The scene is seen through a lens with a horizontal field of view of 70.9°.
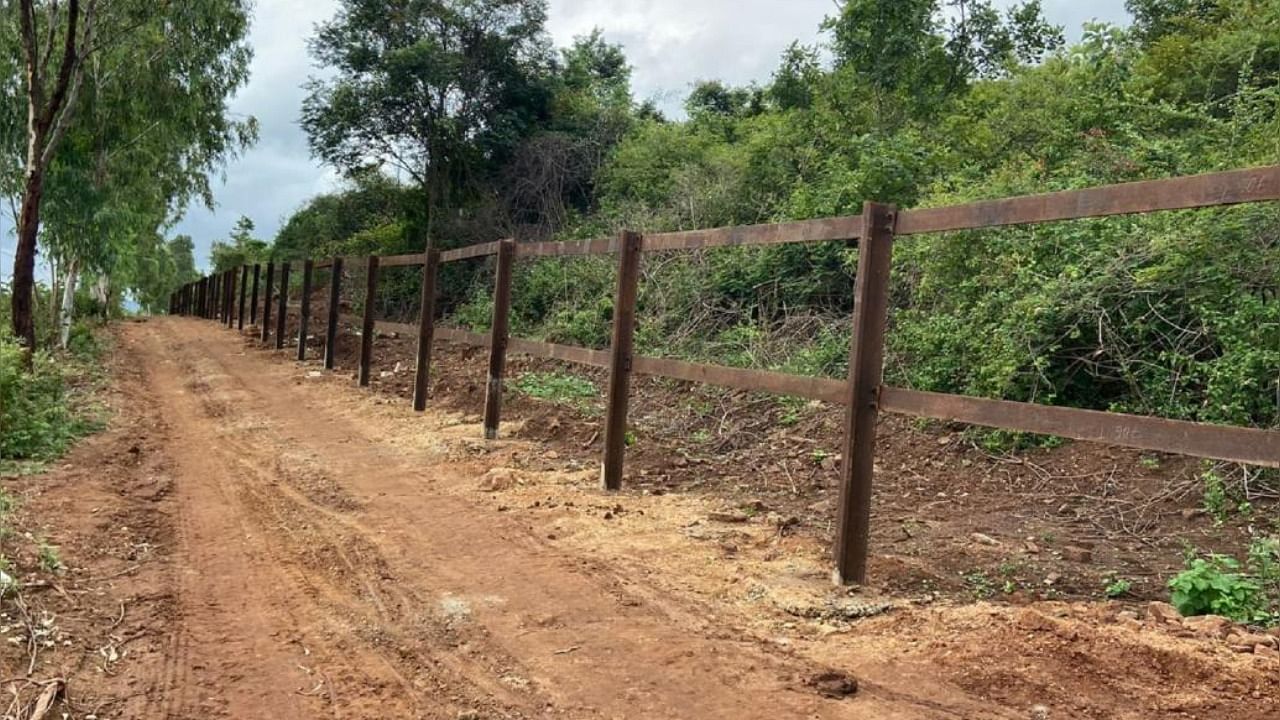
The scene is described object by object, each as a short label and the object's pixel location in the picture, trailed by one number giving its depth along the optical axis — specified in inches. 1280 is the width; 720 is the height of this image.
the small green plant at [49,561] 157.8
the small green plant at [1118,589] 155.1
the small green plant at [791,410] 307.1
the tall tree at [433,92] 807.7
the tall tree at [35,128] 463.8
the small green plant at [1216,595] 132.7
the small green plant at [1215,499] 197.9
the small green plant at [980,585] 155.4
